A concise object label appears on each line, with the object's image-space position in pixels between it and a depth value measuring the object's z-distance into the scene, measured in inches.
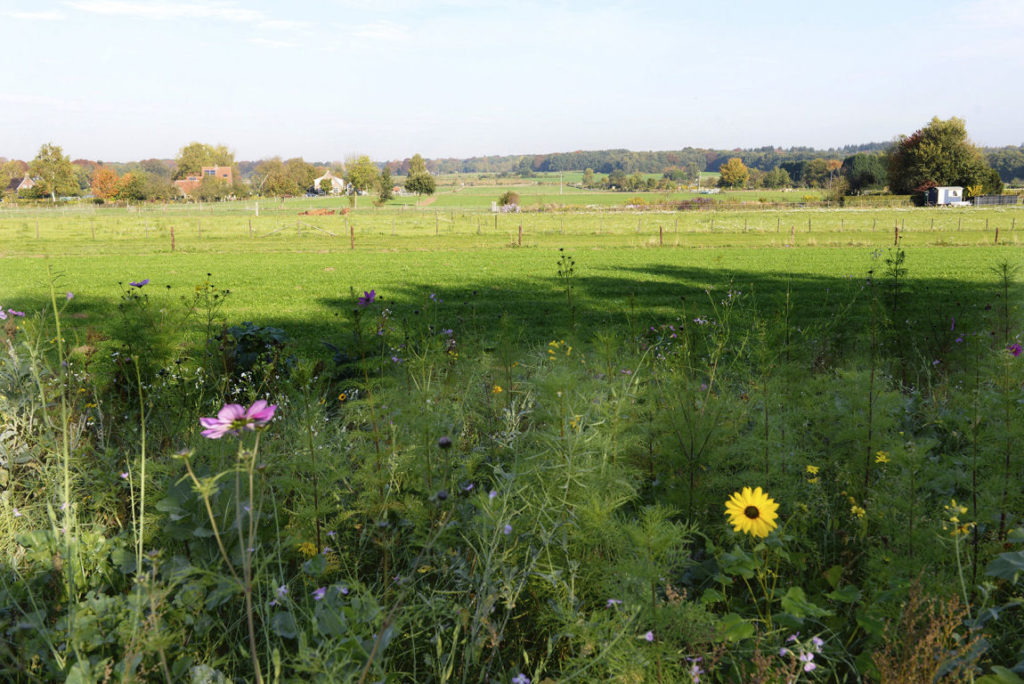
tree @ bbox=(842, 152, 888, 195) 3907.5
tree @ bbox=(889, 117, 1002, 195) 3100.4
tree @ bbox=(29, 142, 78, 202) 3660.7
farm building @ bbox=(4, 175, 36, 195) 4206.7
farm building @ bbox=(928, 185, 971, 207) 3063.5
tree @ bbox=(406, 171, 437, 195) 4293.8
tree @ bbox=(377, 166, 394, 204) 3826.3
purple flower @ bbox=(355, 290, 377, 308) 177.6
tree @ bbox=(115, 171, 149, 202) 4175.7
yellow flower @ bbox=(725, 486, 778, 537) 83.0
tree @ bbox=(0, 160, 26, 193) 3755.2
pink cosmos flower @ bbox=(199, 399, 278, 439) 58.7
